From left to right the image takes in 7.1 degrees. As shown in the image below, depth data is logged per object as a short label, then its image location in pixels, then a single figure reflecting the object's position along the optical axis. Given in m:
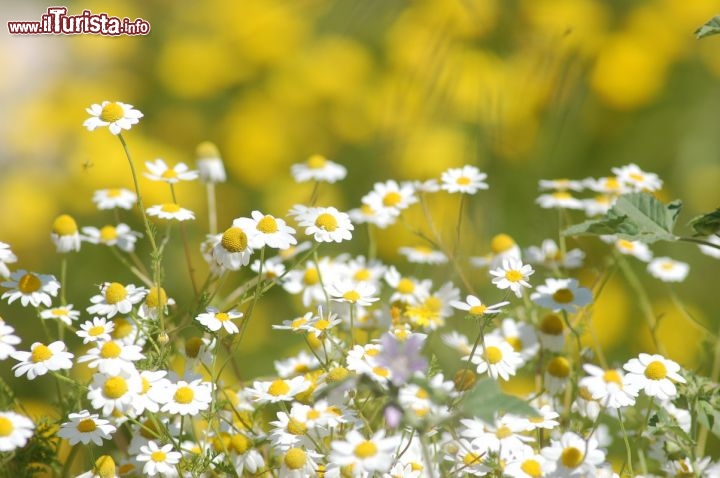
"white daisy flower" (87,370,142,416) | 2.17
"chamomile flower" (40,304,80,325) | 2.24
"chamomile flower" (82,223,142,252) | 2.30
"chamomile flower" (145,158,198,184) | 2.30
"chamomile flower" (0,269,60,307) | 2.24
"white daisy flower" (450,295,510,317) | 2.21
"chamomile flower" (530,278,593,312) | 2.26
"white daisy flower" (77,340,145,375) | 2.18
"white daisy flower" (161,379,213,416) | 2.19
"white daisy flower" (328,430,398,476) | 2.14
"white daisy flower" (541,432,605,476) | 2.17
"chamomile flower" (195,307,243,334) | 2.21
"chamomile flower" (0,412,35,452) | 2.15
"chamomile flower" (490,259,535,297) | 2.21
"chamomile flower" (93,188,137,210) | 2.32
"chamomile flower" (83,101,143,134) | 2.24
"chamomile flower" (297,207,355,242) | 2.24
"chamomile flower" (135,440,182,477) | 2.18
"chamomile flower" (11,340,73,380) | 2.20
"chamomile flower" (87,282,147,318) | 2.22
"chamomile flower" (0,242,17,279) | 2.21
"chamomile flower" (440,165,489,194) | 2.31
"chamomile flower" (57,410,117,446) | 2.18
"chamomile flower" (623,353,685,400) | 2.20
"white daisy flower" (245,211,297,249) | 2.22
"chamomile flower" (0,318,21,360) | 2.18
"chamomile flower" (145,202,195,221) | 2.26
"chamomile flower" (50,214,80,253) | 2.28
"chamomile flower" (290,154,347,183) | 2.35
